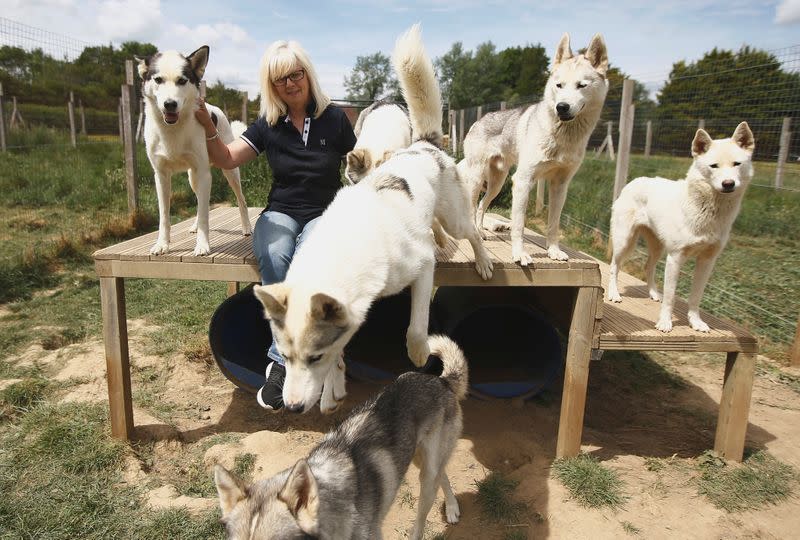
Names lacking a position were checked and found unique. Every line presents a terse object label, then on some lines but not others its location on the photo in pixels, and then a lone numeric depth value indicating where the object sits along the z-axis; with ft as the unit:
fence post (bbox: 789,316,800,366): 15.62
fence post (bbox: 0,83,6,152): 34.23
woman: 11.28
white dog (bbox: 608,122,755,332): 11.10
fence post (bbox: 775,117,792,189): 28.65
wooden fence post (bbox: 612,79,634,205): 23.71
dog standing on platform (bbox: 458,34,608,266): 11.02
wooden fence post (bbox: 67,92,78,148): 44.87
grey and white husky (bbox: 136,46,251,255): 10.52
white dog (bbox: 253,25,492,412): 7.19
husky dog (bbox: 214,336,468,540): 5.83
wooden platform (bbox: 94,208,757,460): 11.36
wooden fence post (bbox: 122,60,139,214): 25.17
